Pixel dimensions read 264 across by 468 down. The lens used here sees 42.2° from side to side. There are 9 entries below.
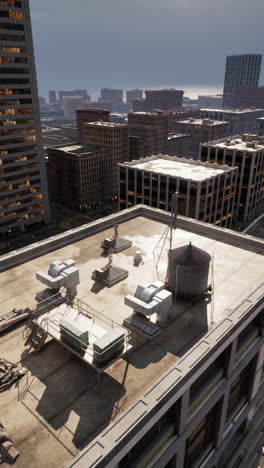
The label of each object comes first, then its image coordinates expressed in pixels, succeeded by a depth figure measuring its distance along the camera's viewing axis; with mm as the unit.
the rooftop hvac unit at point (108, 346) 24219
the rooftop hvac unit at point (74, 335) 25645
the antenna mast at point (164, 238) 39975
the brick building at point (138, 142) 197250
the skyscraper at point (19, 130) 110500
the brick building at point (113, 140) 174875
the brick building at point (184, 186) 105000
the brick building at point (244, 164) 133000
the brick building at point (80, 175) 158125
